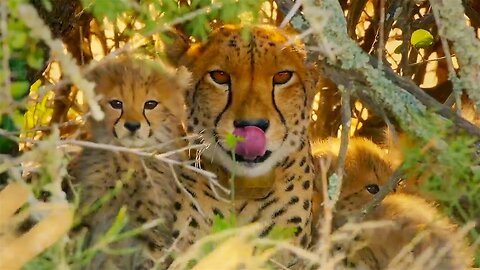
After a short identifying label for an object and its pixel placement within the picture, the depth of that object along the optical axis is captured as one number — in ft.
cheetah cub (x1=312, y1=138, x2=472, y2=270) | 21.34
